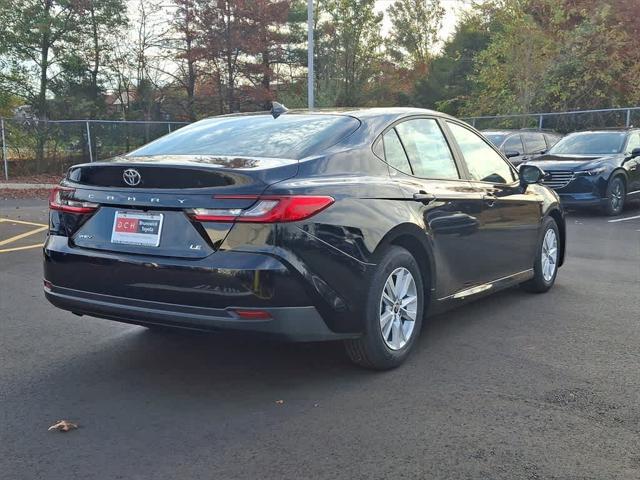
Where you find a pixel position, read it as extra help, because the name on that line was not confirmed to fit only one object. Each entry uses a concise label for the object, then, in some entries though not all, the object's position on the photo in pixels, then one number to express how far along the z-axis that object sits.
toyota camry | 3.66
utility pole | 20.44
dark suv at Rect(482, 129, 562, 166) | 15.99
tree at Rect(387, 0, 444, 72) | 54.34
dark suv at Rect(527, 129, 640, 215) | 12.80
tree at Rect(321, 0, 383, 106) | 34.00
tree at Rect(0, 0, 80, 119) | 23.08
